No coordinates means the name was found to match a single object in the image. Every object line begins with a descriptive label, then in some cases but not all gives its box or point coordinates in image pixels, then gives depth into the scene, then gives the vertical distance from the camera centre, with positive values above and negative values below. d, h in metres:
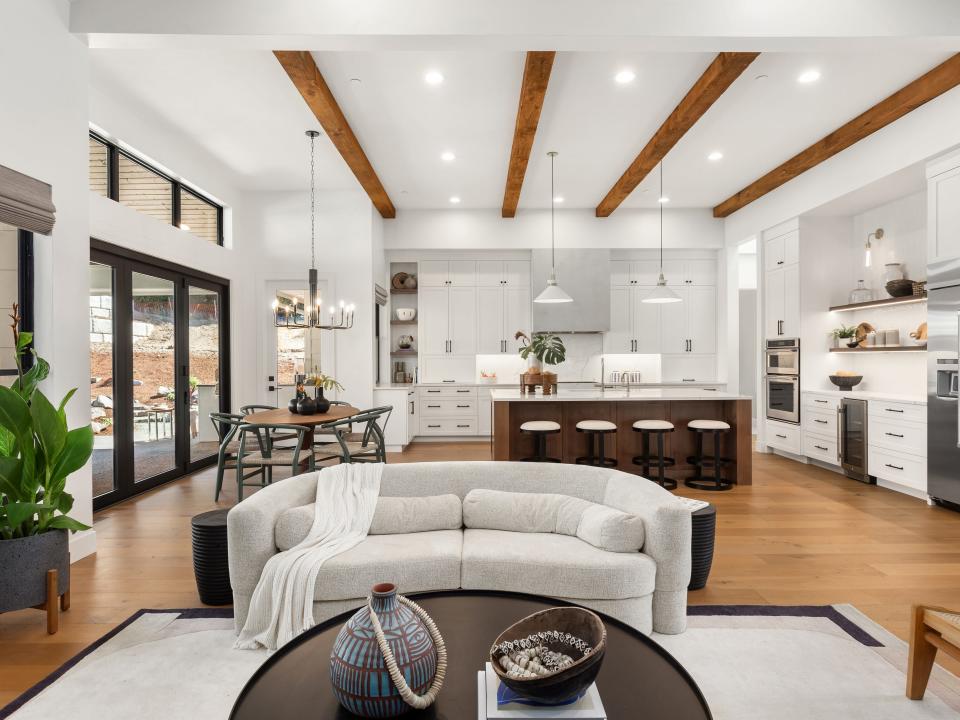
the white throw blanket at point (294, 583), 2.29 -0.95
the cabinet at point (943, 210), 4.17 +1.12
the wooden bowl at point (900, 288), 5.12 +0.63
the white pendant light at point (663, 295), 5.79 +0.64
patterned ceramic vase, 1.23 -0.68
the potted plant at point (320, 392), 5.02 -0.33
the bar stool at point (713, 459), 5.02 -1.00
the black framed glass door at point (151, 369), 4.61 -0.12
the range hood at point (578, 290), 7.84 +0.93
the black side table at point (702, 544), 2.87 -0.98
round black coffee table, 1.28 -0.82
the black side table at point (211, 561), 2.73 -1.02
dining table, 4.53 -0.52
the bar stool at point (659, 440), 4.97 -0.77
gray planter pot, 2.41 -0.94
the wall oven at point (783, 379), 6.29 -0.27
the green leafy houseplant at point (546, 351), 5.45 +0.05
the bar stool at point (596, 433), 4.99 -0.72
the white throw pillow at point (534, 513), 2.64 -0.78
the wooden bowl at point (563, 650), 1.21 -0.71
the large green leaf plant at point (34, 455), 2.45 -0.46
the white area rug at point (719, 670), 1.95 -1.23
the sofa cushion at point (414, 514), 2.77 -0.80
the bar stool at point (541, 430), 4.95 -0.66
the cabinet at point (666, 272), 8.18 +1.23
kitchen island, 5.37 -0.61
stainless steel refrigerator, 4.17 -0.22
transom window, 4.55 +1.55
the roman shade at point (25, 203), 2.77 +0.80
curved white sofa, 2.33 -0.90
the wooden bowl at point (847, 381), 5.78 -0.27
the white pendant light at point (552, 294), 5.77 +0.64
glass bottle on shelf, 5.75 +0.63
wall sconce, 5.71 +1.16
